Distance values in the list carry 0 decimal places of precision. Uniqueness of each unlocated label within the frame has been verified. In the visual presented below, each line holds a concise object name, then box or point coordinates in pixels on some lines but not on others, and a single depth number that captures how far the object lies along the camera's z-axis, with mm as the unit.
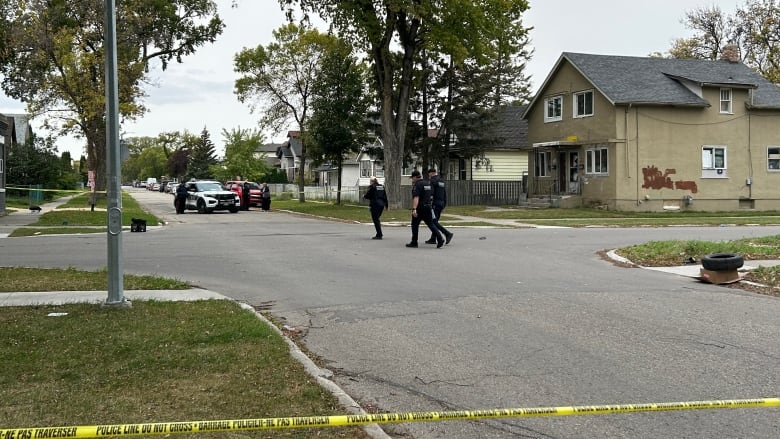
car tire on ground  11539
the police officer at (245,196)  41938
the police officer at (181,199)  37625
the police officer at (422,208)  17344
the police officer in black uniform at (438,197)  17862
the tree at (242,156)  73688
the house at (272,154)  120100
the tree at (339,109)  41000
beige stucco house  34094
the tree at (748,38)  52531
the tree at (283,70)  50094
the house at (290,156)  101062
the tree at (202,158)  100312
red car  43625
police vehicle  36875
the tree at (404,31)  31359
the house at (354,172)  68625
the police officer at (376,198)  19297
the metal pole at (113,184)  8883
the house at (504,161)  48125
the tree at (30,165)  49031
